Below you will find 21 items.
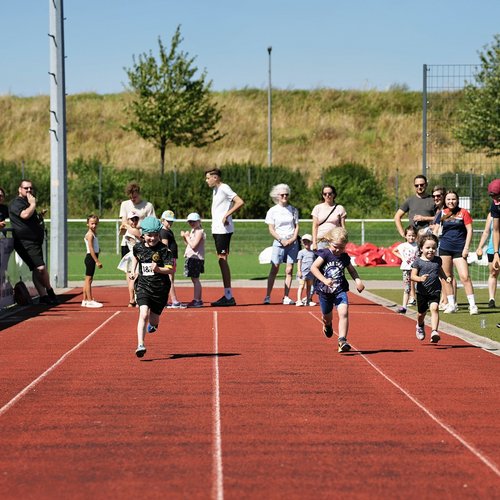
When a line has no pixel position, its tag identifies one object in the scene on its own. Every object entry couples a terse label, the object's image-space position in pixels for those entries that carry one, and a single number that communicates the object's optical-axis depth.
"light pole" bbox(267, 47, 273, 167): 59.25
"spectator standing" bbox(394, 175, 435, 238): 18.06
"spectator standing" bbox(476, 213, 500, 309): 17.09
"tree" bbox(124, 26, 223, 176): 50.97
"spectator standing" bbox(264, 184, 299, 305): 18.81
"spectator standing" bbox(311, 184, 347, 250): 18.11
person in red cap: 15.24
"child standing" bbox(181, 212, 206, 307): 18.27
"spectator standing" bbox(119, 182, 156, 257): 18.39
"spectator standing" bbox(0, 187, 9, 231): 18.28
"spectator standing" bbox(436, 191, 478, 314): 17.09
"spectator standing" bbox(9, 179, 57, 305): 18.83
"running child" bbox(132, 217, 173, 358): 12.28
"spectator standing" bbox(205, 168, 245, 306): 18.80
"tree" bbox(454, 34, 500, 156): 49.22
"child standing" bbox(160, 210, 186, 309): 17.25
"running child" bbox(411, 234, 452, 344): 13.48
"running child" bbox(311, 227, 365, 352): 12.69
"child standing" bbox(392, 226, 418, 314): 17.88
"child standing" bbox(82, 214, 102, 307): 18.77
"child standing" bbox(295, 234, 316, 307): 18.88
